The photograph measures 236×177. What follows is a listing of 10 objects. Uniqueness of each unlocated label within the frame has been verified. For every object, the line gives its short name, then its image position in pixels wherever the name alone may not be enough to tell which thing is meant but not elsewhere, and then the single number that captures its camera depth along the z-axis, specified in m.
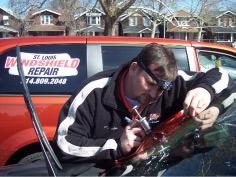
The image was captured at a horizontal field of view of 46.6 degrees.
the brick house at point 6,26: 39.50
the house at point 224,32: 43.67
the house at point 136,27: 45.06
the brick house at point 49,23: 44.16
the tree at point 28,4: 15.80
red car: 2.77
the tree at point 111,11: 11.10
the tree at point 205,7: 23.80
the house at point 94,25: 41.59
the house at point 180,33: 44.67
